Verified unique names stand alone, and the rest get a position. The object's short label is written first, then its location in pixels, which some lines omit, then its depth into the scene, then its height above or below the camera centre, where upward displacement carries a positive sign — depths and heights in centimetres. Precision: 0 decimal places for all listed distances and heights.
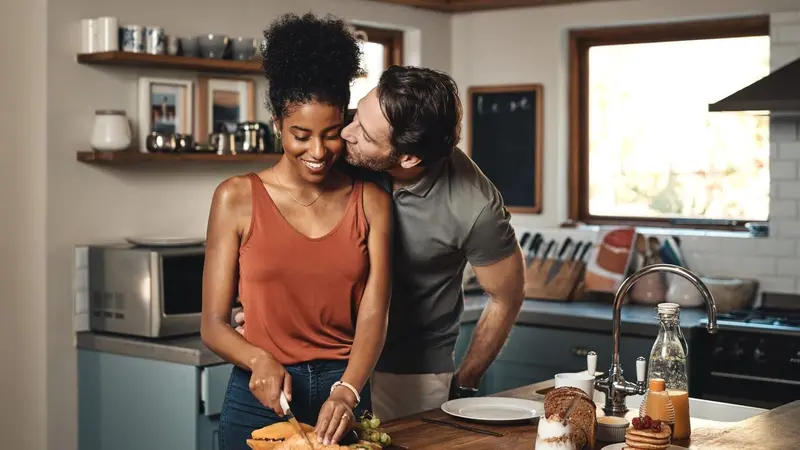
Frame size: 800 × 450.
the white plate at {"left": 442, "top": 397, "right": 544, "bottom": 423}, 269 -50
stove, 430 -60
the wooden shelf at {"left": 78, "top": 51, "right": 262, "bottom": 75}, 412 +56
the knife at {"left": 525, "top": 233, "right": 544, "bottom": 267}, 548 -19
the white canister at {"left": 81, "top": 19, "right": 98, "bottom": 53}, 417 +65
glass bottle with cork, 263 -35
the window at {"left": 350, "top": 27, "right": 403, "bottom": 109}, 543 +76
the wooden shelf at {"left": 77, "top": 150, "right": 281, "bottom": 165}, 414 +19
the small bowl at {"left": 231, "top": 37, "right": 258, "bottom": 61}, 460 +65
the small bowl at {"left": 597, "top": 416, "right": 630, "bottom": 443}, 258 -51
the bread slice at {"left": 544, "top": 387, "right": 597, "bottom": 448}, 239 -43
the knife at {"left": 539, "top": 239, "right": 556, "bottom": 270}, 544 -21
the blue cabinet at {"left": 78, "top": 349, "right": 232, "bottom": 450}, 391 -70
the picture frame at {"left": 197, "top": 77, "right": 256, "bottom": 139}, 462 +44
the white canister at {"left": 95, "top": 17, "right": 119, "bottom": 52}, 415 +64
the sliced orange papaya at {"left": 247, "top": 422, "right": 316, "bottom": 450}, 228 -47
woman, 255 -11
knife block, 524 -36
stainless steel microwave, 409 -30
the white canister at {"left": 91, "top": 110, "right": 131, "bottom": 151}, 417 +28
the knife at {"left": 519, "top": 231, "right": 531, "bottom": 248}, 554 -15
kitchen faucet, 259 -41
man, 263 -9
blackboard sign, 559 +34
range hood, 429 +43
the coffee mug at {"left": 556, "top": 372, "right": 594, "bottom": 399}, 274 -43
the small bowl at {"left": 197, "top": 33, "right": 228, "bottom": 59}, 448 +65
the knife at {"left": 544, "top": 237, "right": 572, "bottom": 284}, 532 -26
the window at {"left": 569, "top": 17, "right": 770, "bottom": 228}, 510 +37
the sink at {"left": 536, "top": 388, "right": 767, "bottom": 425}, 306 -56
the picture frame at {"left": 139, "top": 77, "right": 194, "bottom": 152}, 439 +40
